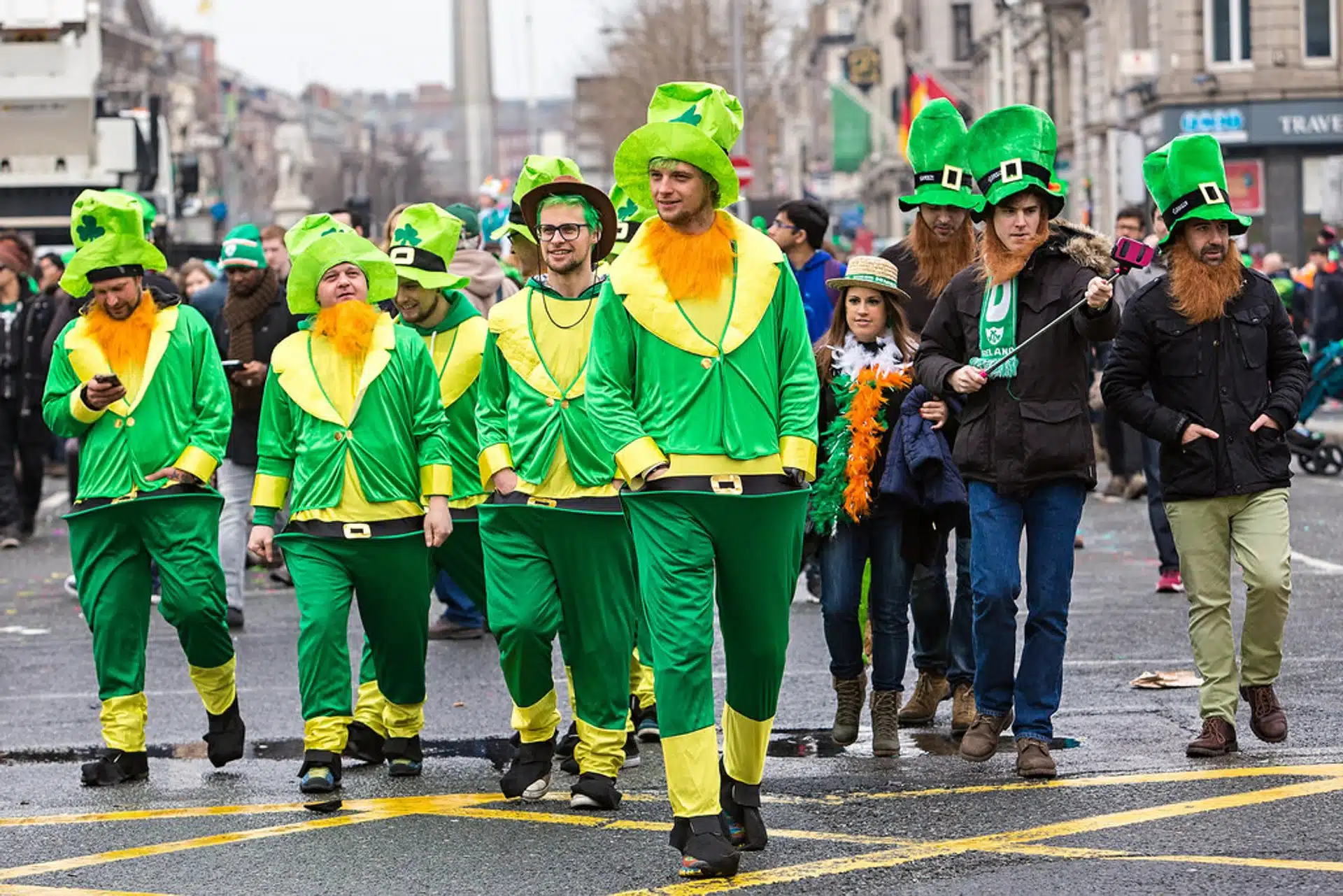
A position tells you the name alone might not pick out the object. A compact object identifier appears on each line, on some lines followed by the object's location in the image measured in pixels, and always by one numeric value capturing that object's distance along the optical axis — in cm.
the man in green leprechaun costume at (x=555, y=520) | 1390
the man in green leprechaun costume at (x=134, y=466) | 1525
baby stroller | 3395
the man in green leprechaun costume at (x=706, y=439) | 1185
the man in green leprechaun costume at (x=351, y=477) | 1449
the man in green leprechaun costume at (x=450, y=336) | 1607
